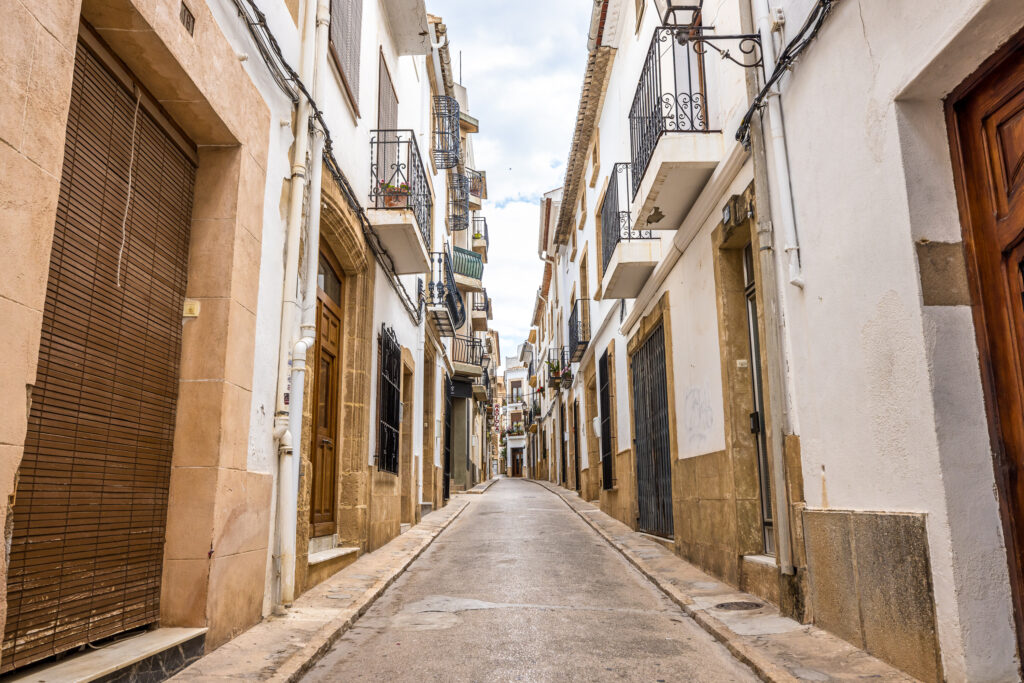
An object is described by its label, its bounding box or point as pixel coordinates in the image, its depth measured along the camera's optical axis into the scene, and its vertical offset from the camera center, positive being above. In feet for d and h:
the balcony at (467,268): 66.49 +19.31
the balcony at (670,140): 23.24 +10.83
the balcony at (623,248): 33.35 +10.56
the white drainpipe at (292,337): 17.99 +3.86
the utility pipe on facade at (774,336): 17.93 +3.62
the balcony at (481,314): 83.71 +19.29
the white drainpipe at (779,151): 17.10 +7.75
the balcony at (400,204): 29.14 +11.39
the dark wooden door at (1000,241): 11.07 +3.68
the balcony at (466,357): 75.72 +13.46
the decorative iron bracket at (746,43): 18.51 +10.98
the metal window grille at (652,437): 33.06 +2.52
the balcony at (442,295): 49.75 +12.99
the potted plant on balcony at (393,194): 29.89 +11.51
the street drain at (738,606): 18.76 -2.81
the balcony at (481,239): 85.97 +28.56
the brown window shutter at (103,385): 10.78 +1.78
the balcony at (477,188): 78.38 +32.57
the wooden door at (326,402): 25.77 +3.23
